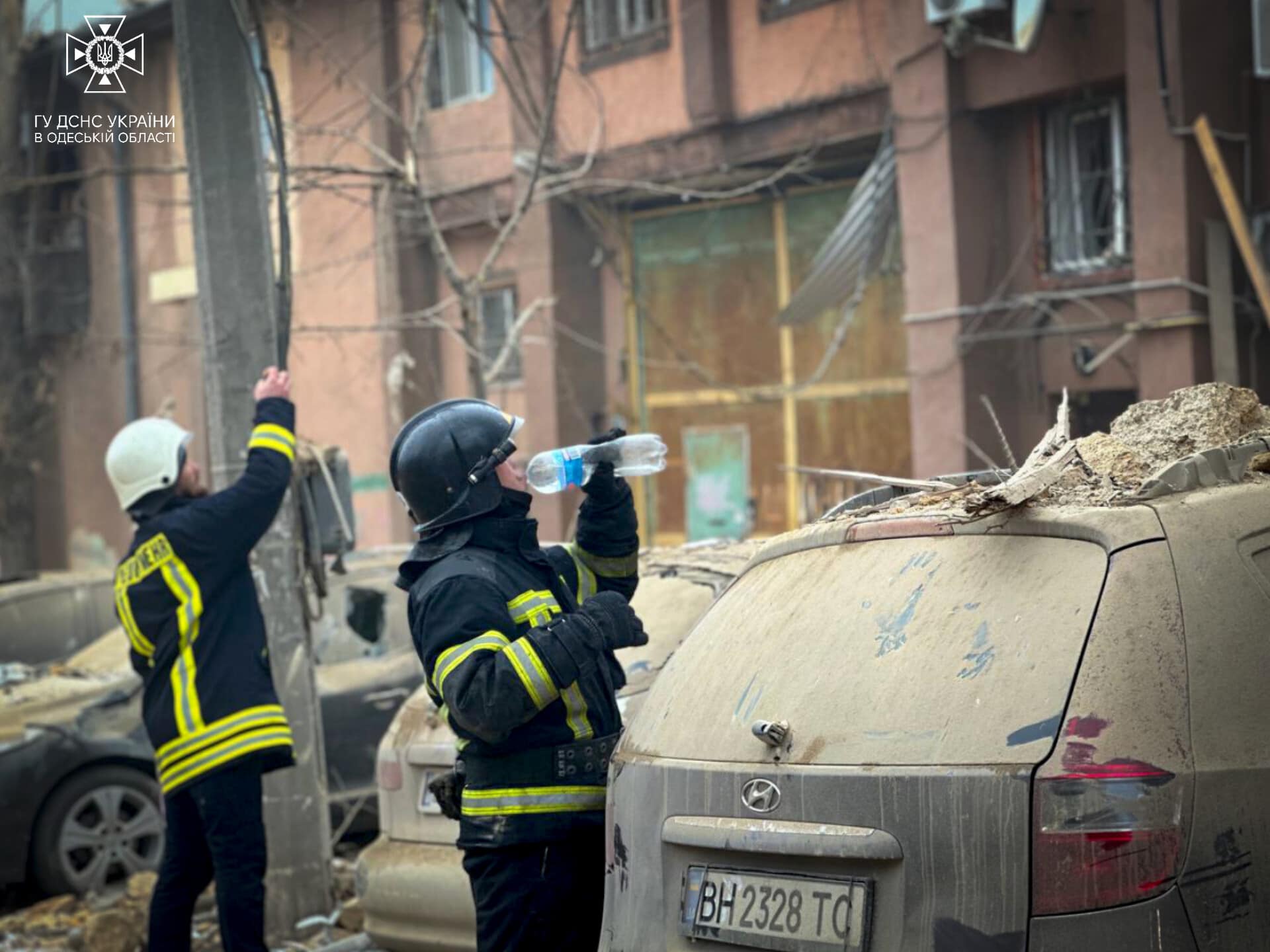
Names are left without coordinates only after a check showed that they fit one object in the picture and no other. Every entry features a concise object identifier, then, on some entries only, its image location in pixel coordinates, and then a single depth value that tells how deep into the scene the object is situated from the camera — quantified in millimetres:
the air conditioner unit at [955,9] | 10281
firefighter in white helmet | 4961
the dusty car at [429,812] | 5031
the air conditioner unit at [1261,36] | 9094
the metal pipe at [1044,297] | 10102
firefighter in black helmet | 3406
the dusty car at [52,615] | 9594
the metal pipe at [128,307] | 19312
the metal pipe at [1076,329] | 9984
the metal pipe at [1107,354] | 10445
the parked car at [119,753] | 7719
